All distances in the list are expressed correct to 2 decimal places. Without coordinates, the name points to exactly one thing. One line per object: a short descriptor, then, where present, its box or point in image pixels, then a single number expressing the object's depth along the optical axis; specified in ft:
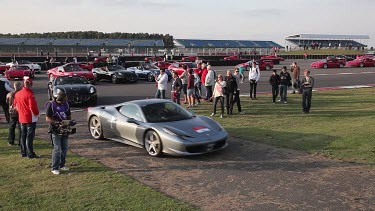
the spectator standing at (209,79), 50.85
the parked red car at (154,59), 145.55
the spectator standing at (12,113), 27.40
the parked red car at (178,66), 97.40
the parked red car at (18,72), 90.79
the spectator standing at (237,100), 44.53
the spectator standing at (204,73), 54.30
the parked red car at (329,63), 141.38
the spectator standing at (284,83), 51.37
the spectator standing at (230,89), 43.39
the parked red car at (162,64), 112.00
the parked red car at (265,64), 133.28
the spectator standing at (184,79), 51.30
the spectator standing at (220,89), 41.81
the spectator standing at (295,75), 62.28
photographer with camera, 22.34
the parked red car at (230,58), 163.55
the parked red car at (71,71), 77.36
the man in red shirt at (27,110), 24.57
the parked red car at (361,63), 147.57
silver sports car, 26.03
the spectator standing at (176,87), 46.55
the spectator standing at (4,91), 35.06
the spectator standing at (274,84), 52.60
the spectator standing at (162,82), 47.97
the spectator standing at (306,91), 43.19
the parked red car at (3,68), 106.42
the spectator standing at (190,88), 48.25
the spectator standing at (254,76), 55.77
